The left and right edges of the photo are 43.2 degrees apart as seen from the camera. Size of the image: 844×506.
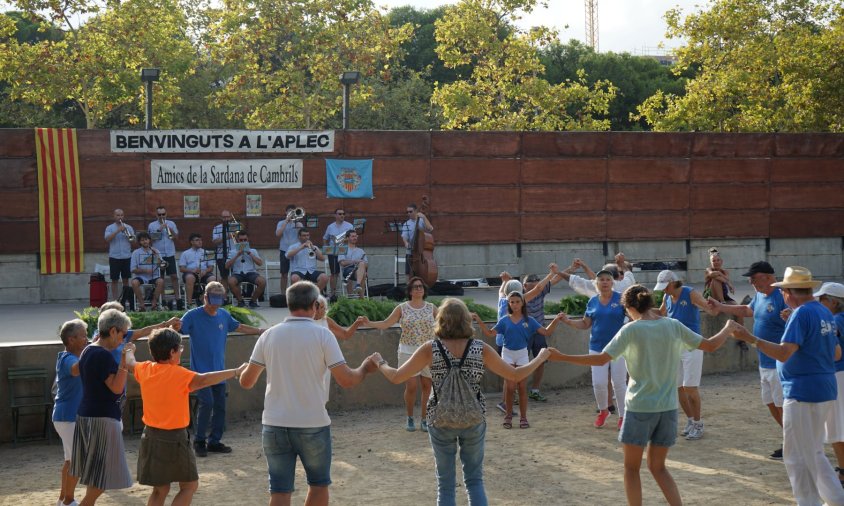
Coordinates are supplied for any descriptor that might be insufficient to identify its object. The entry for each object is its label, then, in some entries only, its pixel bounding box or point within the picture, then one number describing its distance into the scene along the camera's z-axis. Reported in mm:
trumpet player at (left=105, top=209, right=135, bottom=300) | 18906
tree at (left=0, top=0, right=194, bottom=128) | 33406
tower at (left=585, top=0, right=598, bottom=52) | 103500
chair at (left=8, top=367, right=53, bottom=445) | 12648
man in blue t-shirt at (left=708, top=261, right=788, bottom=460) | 10039
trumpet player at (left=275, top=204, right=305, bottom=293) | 20094
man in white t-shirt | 7070
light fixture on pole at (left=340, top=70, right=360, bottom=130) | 20938
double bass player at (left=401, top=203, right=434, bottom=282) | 19703
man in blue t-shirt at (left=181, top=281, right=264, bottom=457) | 11289
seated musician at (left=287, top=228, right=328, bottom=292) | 19167
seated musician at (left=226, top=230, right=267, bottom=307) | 19016
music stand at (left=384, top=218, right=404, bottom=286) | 20388
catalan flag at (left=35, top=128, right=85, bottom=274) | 20141
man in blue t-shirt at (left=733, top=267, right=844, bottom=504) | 8148
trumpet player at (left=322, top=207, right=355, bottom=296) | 19625
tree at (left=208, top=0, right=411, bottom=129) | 35969
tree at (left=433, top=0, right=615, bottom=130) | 34344
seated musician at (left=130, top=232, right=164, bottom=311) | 18359
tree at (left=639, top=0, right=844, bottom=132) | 30000
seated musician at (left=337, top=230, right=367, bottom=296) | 19562
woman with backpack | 7051
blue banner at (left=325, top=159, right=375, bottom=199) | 21531
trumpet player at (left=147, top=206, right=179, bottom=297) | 19031
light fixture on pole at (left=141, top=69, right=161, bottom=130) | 20172
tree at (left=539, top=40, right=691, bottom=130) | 53625
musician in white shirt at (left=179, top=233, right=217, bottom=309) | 18906
